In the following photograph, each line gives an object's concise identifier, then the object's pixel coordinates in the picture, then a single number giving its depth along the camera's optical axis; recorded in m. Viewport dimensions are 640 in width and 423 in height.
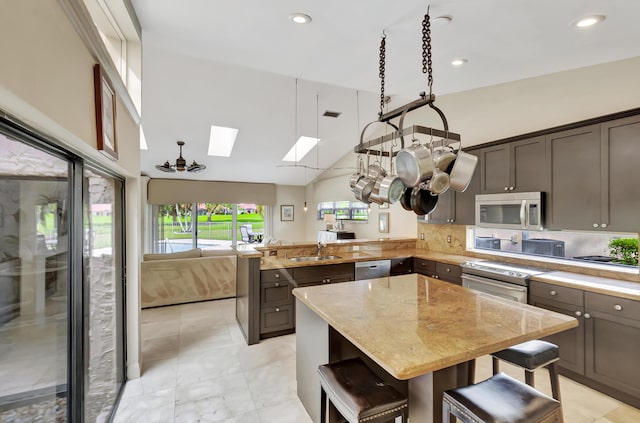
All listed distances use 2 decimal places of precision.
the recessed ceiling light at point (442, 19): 1.84
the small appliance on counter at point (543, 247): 3.34
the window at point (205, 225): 8.21
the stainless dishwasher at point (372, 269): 4.03
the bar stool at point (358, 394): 1.41
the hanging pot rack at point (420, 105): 1.67
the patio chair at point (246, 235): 8.98
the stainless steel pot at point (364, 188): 2.19
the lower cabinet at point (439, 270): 3.78
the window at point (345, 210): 6.92
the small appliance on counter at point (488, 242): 3.98
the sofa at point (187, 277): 4.54
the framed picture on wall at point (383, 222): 5.89
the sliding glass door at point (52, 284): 1.08
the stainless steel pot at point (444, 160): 1.75
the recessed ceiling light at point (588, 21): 1.78
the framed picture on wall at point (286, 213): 9.05
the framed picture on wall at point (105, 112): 1.51
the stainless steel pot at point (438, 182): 1.70
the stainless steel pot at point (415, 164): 1.66
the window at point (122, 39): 1.97
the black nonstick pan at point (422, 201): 1.94
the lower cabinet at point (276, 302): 3.52
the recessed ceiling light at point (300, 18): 1.84
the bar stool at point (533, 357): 1.80
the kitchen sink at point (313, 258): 4.22
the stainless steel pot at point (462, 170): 1.71
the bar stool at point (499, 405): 1.31
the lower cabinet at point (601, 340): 2.31
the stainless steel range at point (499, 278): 3.00
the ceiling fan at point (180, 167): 5.17
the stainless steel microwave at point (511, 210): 3.12
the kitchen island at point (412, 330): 1.31
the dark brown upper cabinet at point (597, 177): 2.48
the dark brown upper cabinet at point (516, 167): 3.13
